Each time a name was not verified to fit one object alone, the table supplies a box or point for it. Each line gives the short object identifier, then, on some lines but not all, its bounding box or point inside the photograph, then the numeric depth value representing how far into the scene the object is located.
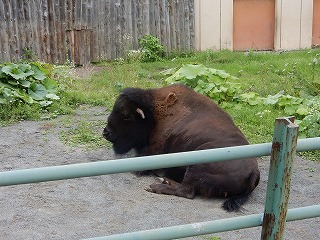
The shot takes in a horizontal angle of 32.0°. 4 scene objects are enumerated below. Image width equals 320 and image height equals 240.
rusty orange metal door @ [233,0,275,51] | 16.41
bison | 5.79
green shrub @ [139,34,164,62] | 14.70
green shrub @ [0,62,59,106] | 9.18
